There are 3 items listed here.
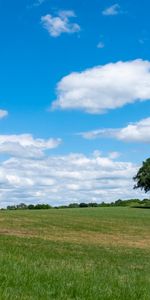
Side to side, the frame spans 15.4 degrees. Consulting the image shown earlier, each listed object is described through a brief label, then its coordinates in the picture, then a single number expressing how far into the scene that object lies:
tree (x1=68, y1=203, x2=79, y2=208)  134.73
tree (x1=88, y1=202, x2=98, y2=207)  140.25
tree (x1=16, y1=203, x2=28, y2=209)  127.76
